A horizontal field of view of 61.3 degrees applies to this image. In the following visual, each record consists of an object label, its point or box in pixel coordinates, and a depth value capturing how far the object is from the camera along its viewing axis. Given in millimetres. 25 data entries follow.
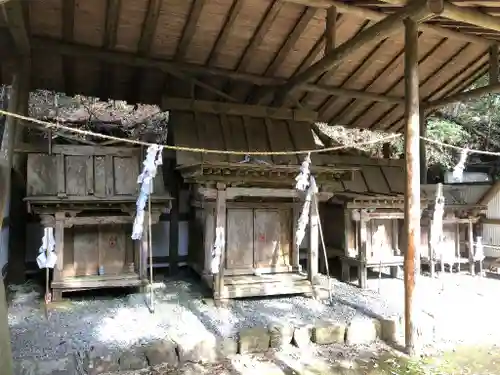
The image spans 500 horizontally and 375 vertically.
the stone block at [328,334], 6223
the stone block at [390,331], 6477
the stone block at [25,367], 4730
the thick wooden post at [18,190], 7445
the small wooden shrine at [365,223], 8930
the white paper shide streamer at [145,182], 6509
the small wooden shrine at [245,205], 7270
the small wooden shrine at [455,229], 10148
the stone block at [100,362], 5055
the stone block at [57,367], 4801
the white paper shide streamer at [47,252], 6645
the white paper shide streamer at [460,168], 7734
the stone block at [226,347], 5688
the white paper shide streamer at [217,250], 7129
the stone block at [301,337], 6121
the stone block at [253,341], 5832
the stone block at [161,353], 5334
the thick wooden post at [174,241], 9203
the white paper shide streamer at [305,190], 7062
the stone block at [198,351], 5492
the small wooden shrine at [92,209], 7023
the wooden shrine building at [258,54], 6234
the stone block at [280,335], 6027
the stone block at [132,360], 5189
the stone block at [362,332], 6316
